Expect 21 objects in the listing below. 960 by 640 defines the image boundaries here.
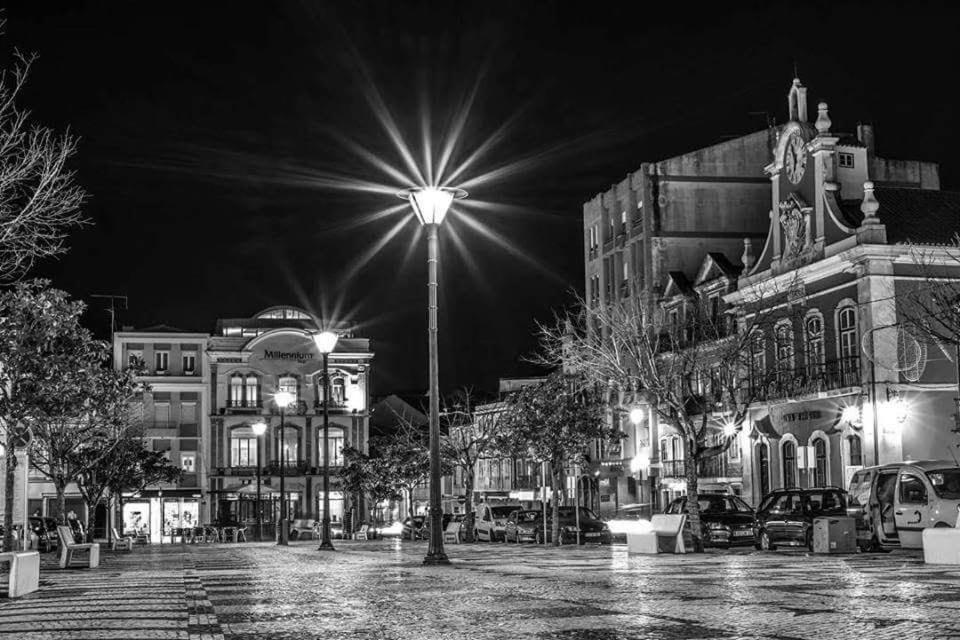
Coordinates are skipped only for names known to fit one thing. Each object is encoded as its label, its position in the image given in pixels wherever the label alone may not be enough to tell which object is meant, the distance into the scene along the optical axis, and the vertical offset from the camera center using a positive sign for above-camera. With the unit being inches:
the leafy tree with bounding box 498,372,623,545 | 1803.6 +65.9
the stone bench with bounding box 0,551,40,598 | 692.1 -44.3
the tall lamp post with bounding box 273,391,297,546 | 1782.7 -31.7
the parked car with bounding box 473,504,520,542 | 1946.4 -66.4
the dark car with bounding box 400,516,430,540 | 2194.9 -85.5
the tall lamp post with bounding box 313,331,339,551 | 1423.5 +78.9
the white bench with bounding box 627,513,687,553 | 1099.9 -54.0
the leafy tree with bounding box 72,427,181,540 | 1844.5 +20.7
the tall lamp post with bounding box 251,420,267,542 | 2167.0 +79.2
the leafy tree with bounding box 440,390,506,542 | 2116.1 +43.9
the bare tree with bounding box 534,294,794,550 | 1328.7 +125.9
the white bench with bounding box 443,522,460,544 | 1975.9 -83.4
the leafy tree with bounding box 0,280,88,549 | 1000.2 +97.2
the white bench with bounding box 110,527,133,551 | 1860.2 -85.2
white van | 1102.4 -30.7
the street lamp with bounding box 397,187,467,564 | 951.6 +129.3
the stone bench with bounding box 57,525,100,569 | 1033.5 -48.2
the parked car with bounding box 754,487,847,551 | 1221.7 -40.3
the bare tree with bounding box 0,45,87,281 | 789.9 +163.7
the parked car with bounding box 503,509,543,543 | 1819.6 -69.8
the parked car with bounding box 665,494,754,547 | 1380.4 -57.7
